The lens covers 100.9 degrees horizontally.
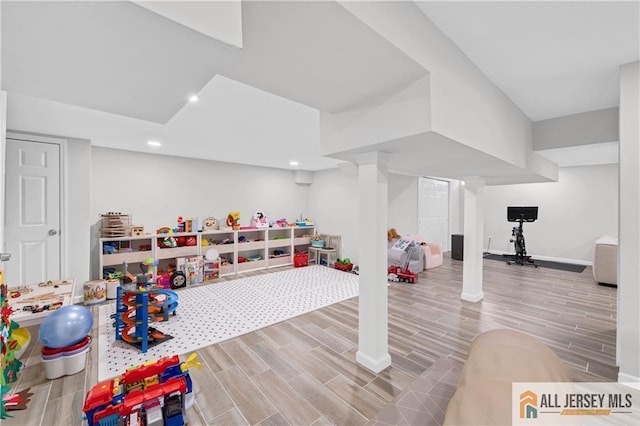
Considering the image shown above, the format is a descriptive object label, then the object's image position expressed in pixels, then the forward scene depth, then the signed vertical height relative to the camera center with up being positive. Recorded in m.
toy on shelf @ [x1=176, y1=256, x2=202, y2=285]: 4.79 -1.02
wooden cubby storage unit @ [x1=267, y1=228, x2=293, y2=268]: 6.24 -0.92
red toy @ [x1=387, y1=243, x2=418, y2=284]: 4.88 -1.14
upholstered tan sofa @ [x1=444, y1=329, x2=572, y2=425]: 1.01 -0.74
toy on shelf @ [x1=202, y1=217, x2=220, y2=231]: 5.55 -0.25
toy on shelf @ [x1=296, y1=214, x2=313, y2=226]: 6.85 -0.26
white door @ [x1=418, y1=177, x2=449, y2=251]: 7.00 +0.06
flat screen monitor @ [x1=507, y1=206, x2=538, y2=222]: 6.43 -0.04
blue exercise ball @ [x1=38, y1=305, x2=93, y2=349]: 2.13 -0.96
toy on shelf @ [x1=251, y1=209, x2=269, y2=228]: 6.20 -0.19
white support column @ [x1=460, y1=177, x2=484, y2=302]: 3.88 -0.41
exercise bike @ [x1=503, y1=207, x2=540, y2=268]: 6.29 -0.47
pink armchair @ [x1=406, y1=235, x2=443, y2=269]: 5.82 -0.93
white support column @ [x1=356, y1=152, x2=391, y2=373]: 2.19 -0.39
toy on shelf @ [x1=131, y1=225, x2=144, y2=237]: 4.53 -0.32
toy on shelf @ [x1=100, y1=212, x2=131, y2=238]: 4.31 -0.21
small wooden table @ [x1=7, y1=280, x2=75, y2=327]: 2.36 -0.89
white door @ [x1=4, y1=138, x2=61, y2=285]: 3.36 +0.01
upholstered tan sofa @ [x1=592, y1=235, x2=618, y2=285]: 4.49 -0.86
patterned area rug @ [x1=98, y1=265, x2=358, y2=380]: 2.60 -1.32
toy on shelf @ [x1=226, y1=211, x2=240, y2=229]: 5.77 -0.17
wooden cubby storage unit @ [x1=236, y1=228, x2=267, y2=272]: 5.79 -0.86
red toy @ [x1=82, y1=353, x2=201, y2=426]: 1.58 -1.16
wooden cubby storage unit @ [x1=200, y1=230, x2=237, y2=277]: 5.38 -0.70
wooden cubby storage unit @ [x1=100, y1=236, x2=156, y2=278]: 4.30 -0.68
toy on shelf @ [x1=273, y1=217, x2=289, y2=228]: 6.47 -0.27
